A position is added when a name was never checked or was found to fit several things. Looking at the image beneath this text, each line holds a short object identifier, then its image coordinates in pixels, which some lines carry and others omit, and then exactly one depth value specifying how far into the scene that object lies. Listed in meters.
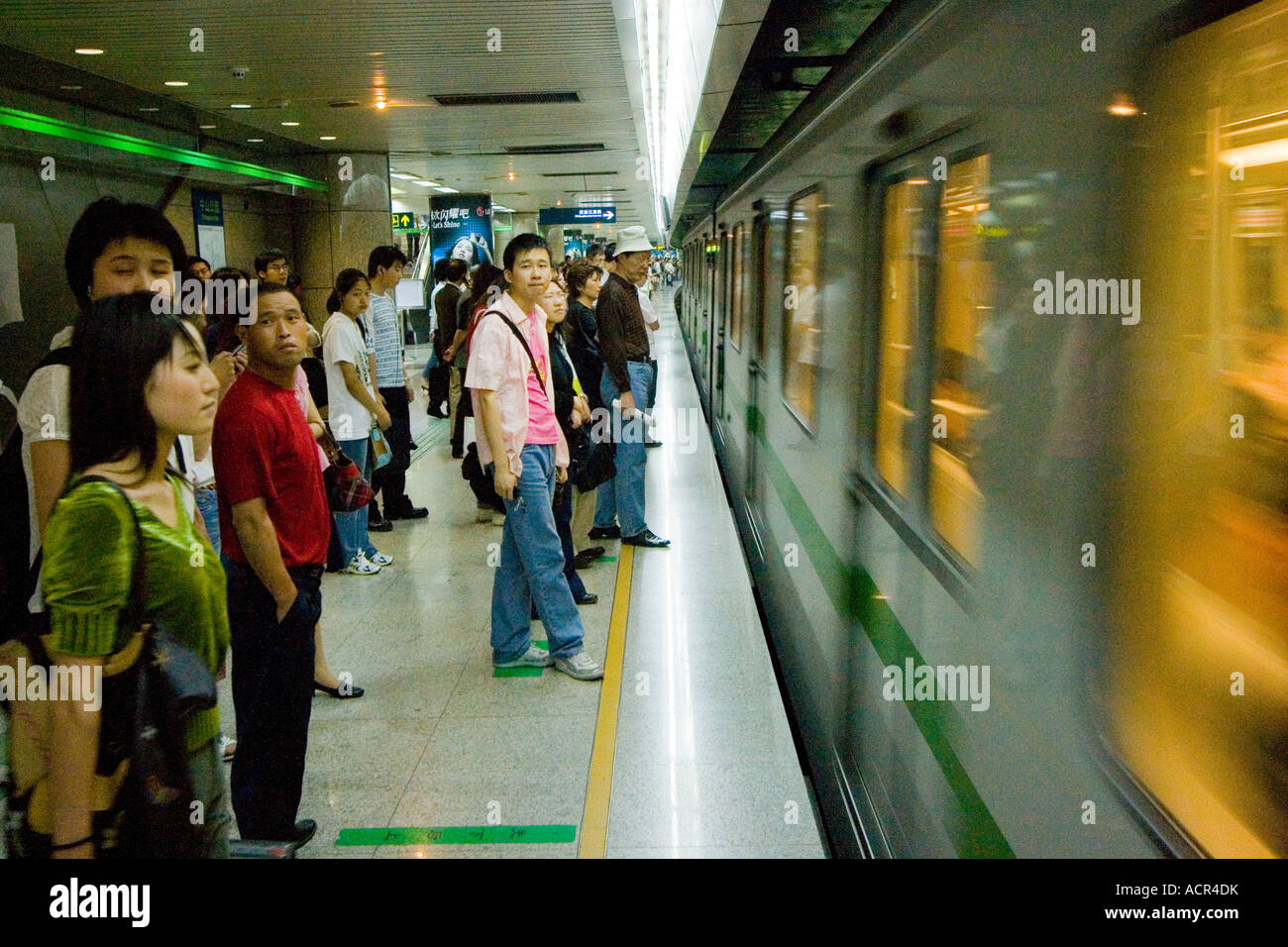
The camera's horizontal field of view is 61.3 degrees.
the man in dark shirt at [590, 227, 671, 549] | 6.75
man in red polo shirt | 3.11
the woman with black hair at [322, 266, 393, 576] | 6.01
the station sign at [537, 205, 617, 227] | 23.06
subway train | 1.40
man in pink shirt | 4.58
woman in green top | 1.70
